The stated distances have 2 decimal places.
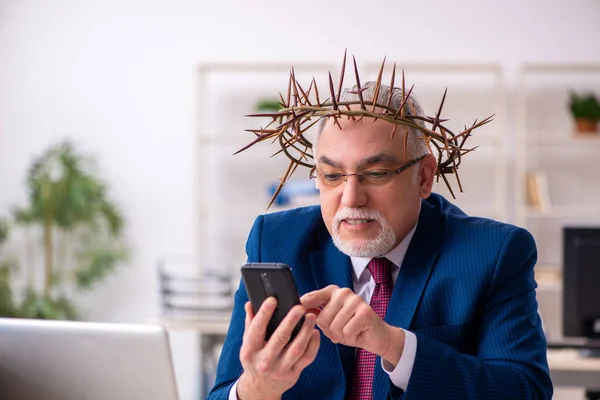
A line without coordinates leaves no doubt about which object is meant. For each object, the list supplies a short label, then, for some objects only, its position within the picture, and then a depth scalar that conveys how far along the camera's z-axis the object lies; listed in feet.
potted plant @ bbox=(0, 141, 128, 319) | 15.40
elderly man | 4.56
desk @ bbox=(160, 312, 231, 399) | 12.66
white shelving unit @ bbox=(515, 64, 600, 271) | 16.19
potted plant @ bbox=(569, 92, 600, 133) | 15.19
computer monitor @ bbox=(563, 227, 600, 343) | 9.66
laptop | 4.80
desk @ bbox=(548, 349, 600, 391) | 9.89
